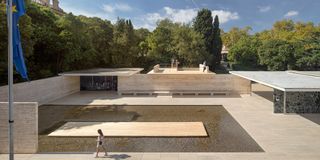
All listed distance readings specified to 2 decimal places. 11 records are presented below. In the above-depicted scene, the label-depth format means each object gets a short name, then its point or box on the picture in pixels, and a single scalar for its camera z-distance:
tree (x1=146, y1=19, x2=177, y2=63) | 32.22
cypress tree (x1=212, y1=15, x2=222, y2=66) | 35.94
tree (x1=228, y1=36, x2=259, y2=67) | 35.16
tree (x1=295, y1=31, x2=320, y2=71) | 30.45
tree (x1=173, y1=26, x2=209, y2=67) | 31.87
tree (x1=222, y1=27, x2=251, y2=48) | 52.89
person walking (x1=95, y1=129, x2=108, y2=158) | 7.59
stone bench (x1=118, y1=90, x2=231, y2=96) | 18.87
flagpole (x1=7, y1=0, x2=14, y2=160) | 5.73
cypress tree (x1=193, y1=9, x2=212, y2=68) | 35.44
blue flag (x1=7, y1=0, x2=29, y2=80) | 6.52
